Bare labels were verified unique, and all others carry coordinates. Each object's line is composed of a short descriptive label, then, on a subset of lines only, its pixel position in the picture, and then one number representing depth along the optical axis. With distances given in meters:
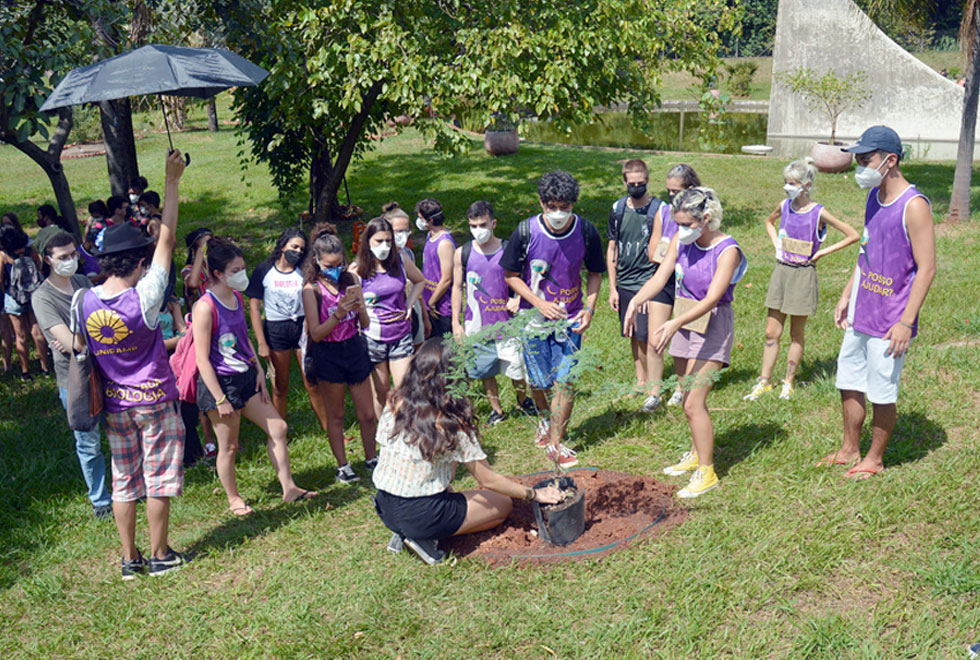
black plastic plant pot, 4.61
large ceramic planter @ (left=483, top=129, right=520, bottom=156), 19.78
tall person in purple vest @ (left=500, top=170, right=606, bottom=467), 5.59
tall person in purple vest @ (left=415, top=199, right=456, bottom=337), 6.68
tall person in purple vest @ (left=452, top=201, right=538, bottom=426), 6.03
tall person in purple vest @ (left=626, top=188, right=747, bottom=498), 4.83
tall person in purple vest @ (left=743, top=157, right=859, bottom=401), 6.32
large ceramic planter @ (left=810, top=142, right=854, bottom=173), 17.11
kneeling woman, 4.33
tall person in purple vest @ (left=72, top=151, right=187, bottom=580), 4.31
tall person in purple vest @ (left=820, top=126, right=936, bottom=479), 4.53
